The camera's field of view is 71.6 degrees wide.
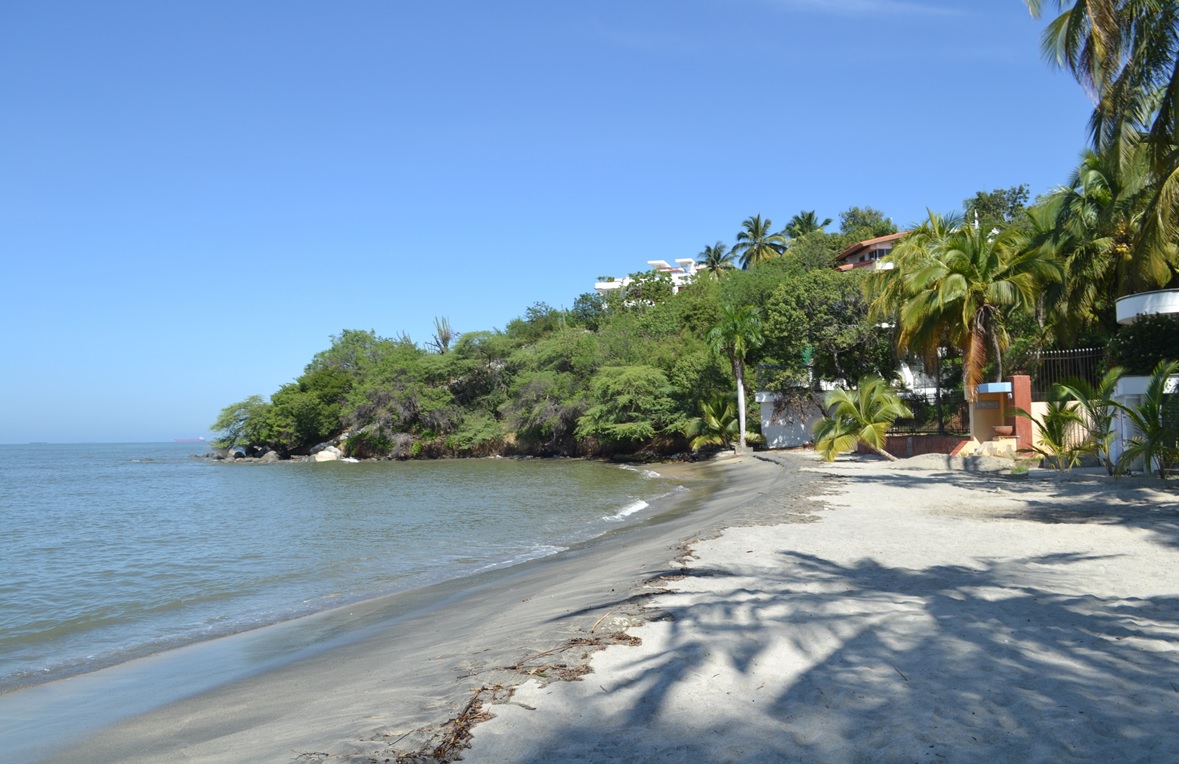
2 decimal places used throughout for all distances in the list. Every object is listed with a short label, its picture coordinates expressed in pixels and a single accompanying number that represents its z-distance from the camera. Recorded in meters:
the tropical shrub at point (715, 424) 39.12
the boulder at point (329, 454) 57.72
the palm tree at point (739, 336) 35.72
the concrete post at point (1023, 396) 21.89
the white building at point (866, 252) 50.25
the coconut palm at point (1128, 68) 14.34
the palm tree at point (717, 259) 72.94
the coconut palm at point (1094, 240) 23.03
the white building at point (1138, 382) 16.58
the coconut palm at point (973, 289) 23.83
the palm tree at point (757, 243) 70.69
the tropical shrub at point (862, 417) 25.98
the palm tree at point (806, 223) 71.44
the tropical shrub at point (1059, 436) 17.31
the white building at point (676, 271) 81.48
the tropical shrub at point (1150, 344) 21.22
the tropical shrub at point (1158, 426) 14.38
